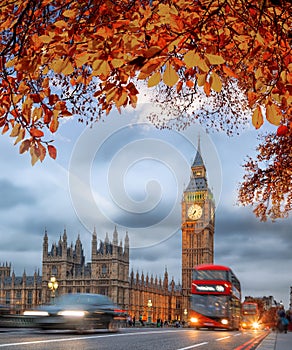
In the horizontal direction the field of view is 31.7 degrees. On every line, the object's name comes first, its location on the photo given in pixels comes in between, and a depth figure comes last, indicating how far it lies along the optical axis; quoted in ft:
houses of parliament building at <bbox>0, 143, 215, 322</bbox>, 309.22
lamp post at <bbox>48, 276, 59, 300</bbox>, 118.18
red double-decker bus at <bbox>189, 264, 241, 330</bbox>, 98.22
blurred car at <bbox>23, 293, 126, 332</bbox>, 48.14
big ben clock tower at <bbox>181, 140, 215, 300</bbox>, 418.31
